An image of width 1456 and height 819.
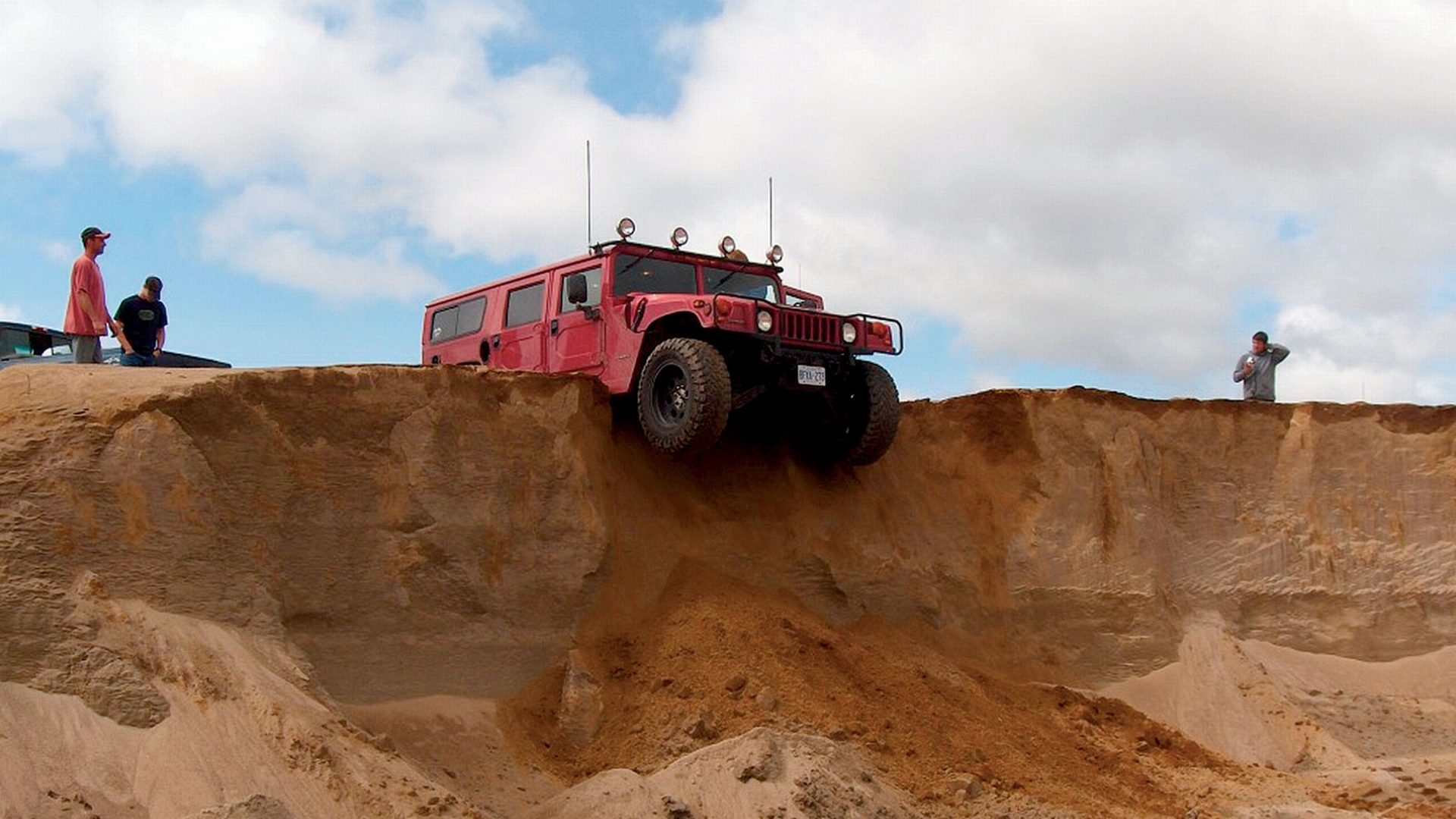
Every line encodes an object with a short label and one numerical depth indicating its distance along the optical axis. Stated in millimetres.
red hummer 11883
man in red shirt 11664
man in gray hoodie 16422
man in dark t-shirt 12250
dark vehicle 17312
